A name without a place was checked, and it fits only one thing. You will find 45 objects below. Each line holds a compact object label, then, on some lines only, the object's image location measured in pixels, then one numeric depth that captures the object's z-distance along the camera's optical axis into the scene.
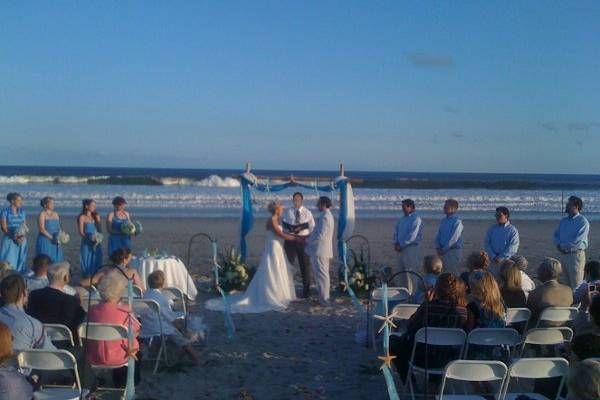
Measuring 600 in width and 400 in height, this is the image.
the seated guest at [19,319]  4.48
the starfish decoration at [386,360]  4.38
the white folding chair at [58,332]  4.95
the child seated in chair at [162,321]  5.92
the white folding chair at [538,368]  4.07
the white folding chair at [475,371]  4.12
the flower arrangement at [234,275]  9.91
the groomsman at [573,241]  8.52
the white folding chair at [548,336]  4.95
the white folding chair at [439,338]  4.84
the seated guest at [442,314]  5.06
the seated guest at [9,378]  3.36
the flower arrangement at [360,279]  9.77
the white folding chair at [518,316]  5.50
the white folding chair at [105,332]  4.85
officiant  9.62
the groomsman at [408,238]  8.94
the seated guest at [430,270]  6.51
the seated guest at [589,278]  6.16
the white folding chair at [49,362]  4.14
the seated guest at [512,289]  5.97
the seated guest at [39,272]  6.53
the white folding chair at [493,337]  4.90
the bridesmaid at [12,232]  9.21
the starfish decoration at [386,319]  4.51
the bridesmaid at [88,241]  9.58
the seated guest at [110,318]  5.08
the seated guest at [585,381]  2.90
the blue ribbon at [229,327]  7.23
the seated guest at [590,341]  3.76
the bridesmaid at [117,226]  9.59
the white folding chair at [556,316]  5.59
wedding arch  10.31
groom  8.97
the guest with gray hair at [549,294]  5.80
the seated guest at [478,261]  6.50
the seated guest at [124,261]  6.94
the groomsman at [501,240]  8.47
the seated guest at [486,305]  5.21
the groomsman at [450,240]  8.78
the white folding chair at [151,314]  5.76
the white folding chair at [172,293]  6.92
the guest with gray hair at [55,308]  5.43
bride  8.98
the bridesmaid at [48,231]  9.29
